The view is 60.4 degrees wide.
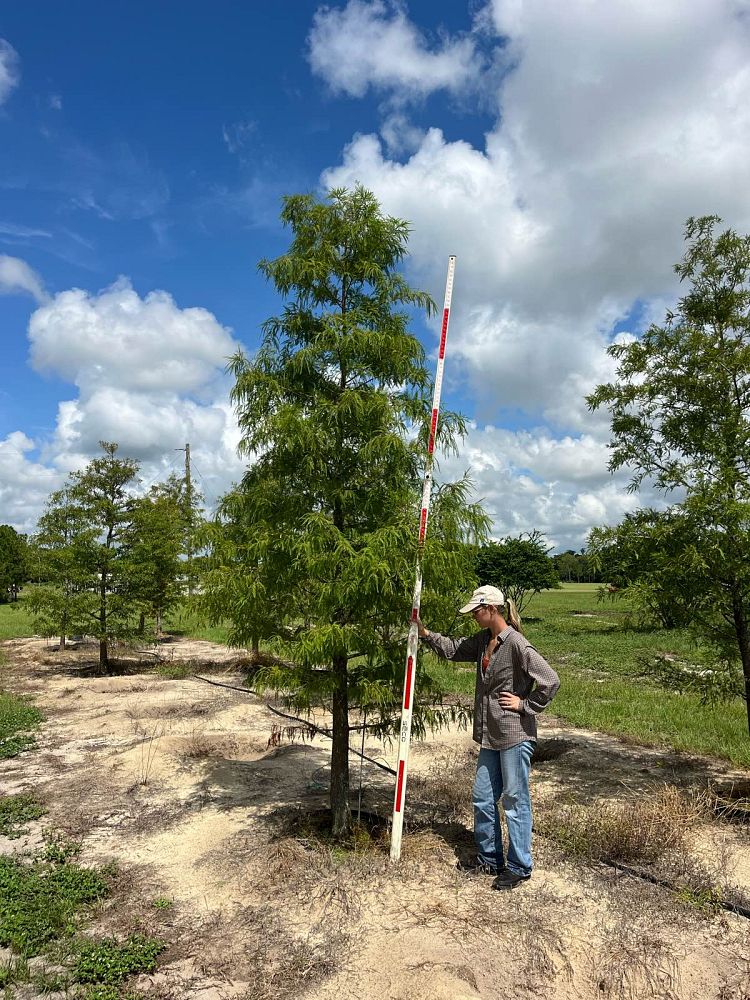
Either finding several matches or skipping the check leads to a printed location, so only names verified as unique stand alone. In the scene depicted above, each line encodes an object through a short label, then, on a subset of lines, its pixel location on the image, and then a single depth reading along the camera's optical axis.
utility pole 18.75
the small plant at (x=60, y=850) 5.86
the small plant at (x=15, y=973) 4.00
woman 4.90
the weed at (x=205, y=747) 9.38
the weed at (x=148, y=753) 8.31
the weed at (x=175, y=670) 16.83
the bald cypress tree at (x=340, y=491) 5.47
